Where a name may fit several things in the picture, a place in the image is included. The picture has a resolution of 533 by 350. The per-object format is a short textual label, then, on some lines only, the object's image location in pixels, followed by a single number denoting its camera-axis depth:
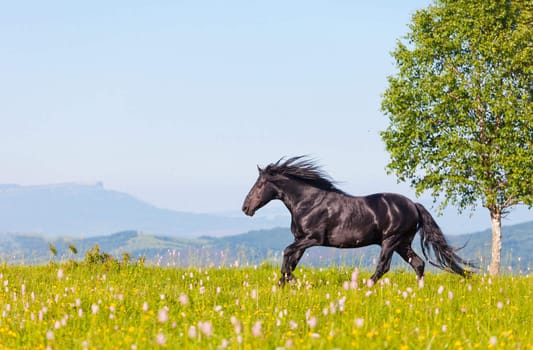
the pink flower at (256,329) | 11.94
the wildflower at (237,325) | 13.30
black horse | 29.97
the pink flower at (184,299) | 15.19
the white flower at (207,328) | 12.18
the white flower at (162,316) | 12.98
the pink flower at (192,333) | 12.07
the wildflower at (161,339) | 12.03
